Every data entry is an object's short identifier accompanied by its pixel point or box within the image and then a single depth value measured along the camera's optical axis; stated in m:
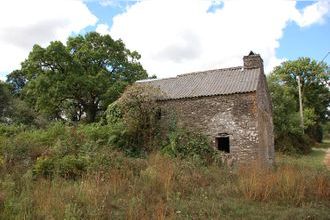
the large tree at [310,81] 50.29
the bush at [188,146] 16.89
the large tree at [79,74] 30.14
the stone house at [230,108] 17.31
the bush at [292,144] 29.19
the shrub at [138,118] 18.00
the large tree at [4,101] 31.59
